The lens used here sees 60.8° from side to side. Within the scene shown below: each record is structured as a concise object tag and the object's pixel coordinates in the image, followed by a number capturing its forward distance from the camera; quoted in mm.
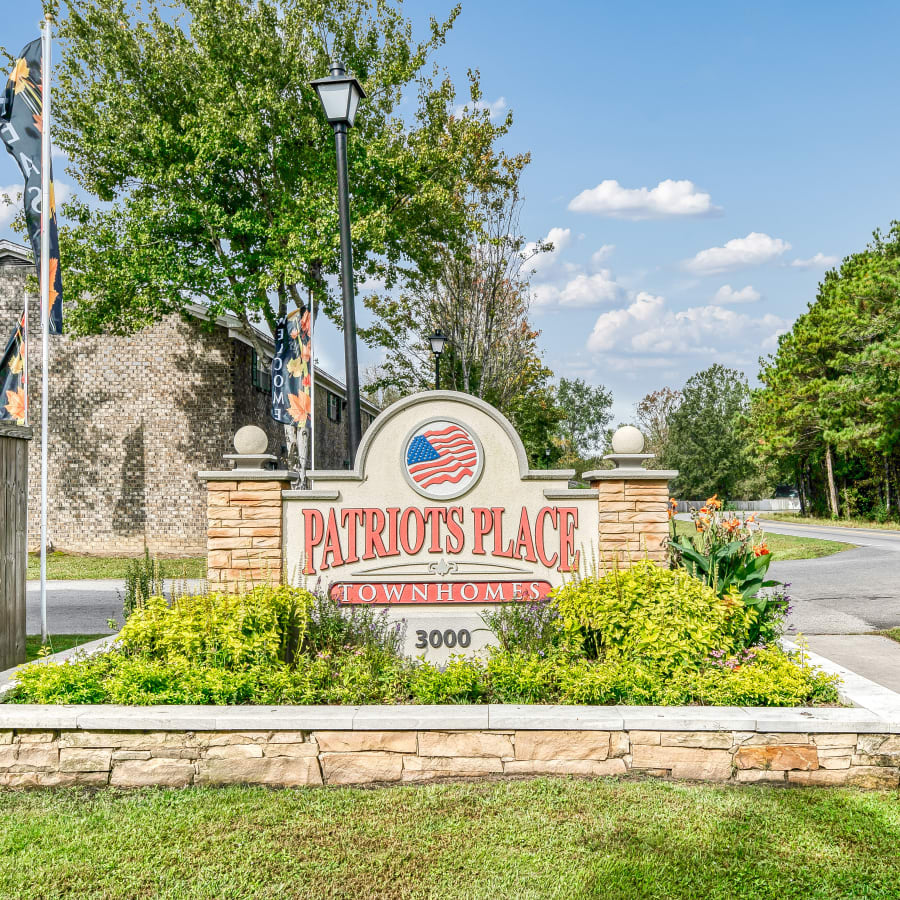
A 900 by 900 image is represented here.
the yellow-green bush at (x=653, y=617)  5211
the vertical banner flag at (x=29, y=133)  7965
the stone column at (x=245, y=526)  6156
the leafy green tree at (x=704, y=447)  67188
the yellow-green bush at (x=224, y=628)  5316
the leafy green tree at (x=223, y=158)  17266
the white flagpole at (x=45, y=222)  7844
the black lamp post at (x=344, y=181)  7312
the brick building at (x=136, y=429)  19672
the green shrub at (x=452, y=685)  4984
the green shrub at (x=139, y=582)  7363
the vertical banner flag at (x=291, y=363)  17672
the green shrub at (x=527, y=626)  5668
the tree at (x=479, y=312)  21359
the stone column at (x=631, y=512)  6211
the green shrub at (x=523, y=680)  5035
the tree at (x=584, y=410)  85875
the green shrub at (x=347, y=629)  5844
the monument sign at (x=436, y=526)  6246
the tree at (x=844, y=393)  31266
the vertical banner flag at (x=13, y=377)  16641
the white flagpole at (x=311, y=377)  17438
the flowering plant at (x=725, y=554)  5938
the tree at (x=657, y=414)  71875
